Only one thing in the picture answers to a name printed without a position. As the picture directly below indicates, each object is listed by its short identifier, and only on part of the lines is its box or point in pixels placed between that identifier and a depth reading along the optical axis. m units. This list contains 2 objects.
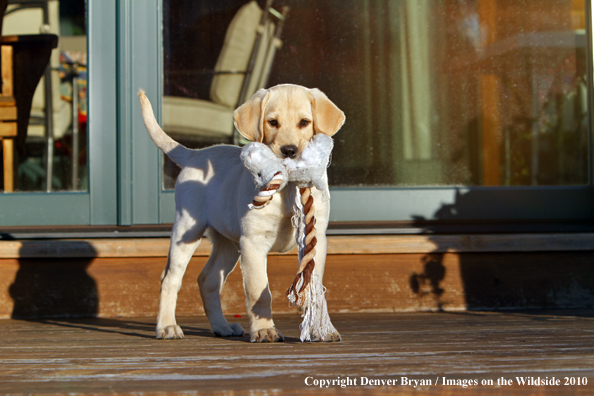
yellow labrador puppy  4.54
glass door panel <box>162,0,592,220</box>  8.05
